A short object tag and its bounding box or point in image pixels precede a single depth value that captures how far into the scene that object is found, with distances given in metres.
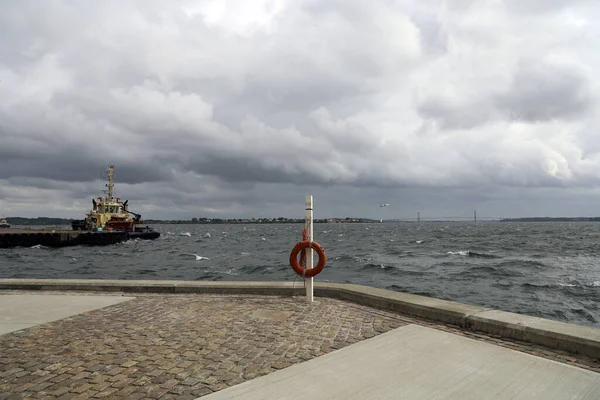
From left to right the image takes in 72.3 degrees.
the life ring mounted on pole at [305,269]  6.96
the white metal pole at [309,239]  7.04
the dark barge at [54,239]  47.12
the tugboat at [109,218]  54.00
